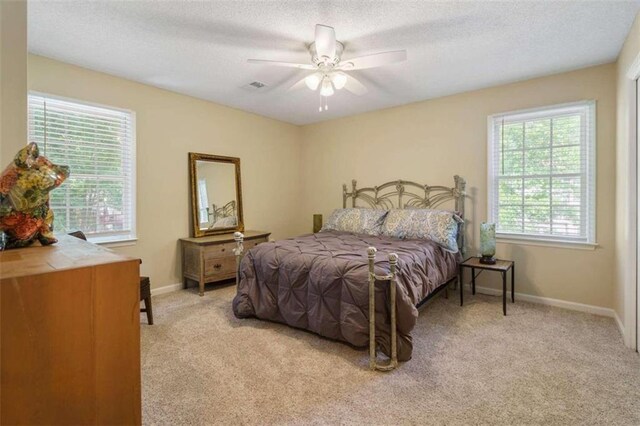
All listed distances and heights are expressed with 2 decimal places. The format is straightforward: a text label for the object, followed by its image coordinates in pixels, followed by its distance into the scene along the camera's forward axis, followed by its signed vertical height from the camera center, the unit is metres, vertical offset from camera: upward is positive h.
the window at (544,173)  3.32 +0.41
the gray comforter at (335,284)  2.35 -0.63
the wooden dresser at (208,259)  3.90 -0.62
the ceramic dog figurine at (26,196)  1.05 +0.05
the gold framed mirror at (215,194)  4.23 +0.23
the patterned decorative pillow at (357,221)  4.13 -0.15
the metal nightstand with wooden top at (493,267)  3.21 -0.60
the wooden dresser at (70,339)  0.70 -0.31
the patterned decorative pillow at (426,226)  3.51 -0.18
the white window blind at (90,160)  3.11 +0.54
